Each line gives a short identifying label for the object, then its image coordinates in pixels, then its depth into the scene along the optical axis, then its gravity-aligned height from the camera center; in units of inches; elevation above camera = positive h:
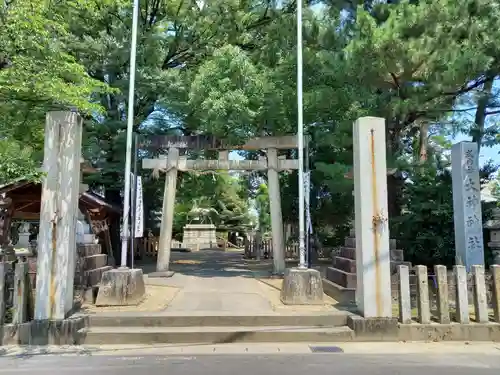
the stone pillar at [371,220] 303.4 +8.2
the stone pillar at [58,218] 289.0 +10.2
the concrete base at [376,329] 296.7 -64.5
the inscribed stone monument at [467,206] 405.1 +23.7
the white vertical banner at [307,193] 457.4 +41.3
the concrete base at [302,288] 362.0 -45.4
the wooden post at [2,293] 282.0 -37.4
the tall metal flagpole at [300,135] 375.2 +86.6
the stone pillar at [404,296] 303.3 -43.5
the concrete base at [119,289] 356.8 -44.7
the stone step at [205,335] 290.8 -67.4
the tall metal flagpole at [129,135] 370.0 +85.3
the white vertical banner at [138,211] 440.8 +22.1
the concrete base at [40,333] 282.0 -62.8
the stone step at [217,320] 312.2 -61.4
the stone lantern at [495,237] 453.2 -5.9
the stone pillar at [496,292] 306.0 -41.6
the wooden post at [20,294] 286.4 -38.4
